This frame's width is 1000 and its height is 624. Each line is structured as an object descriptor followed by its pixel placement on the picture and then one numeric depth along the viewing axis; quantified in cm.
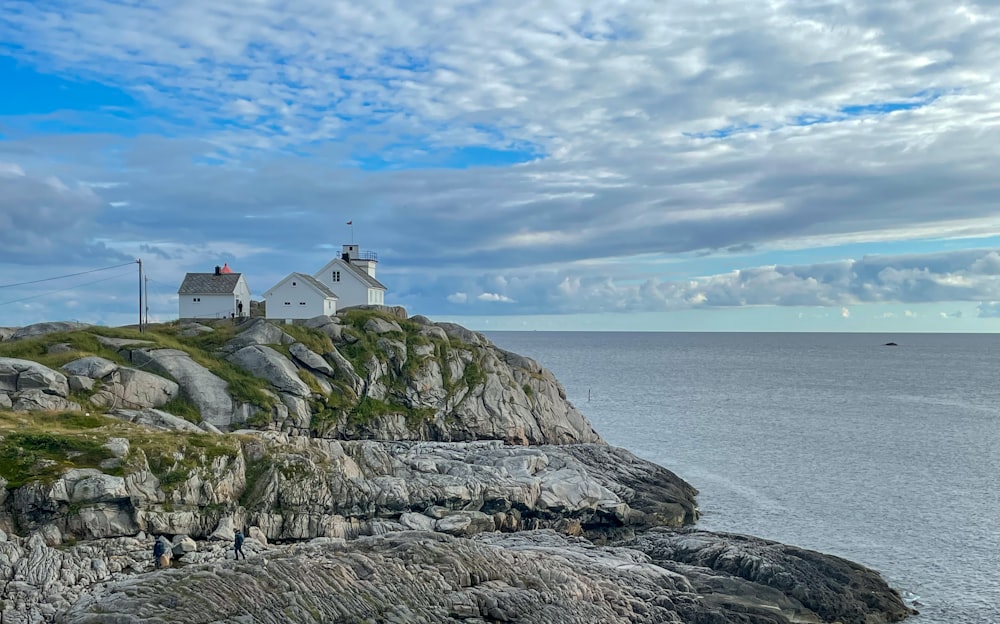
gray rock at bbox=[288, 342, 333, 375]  6425
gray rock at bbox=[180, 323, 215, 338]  6644
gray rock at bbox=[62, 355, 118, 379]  5344
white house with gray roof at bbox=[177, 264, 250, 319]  7694
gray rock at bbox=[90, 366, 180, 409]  5269
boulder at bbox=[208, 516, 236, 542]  3822
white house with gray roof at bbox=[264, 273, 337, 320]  7762
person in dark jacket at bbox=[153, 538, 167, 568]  3438
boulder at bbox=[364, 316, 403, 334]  7094
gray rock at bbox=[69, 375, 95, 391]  5212
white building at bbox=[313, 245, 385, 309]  8419
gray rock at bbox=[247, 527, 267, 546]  3919
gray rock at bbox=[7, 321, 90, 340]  6444
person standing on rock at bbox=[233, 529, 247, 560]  3491
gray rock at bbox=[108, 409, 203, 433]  5000
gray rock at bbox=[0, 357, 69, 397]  5028
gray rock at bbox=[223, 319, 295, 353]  6425
